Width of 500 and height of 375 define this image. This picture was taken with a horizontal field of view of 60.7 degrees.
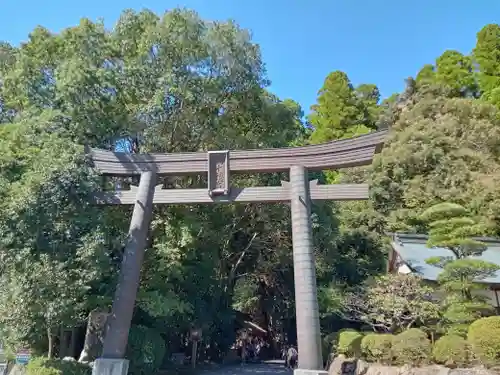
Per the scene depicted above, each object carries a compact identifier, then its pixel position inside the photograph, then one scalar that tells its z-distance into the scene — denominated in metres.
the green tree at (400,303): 11.91
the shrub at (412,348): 9.90
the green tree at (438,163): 22.12
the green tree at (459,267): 10.61
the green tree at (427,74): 37.08
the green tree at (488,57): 34.19
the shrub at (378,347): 10.64
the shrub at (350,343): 12.45
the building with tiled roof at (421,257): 13.45
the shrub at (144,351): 11.55
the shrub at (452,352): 9.33
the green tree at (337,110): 38.89
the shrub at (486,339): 8.85
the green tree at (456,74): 35.53
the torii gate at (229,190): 10.07
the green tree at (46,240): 9.20
